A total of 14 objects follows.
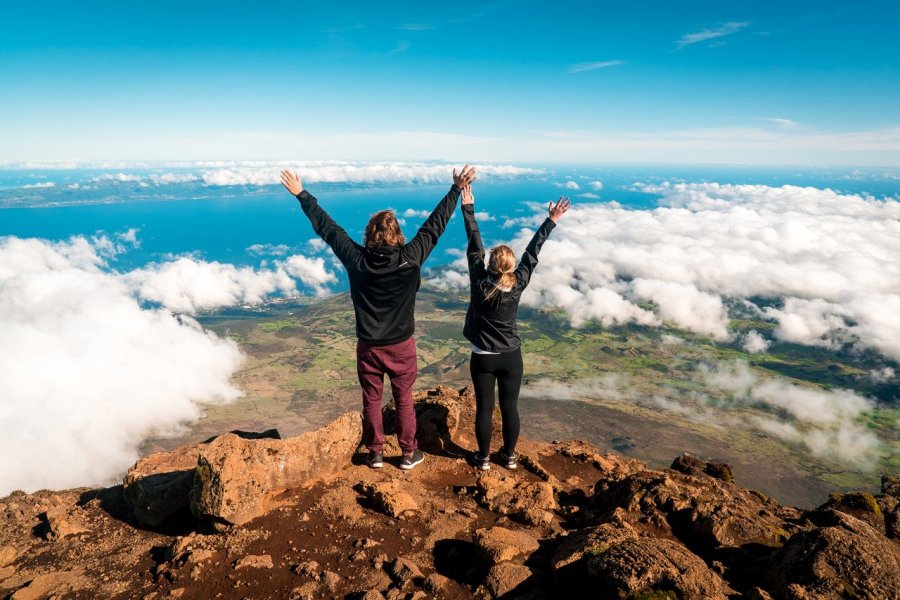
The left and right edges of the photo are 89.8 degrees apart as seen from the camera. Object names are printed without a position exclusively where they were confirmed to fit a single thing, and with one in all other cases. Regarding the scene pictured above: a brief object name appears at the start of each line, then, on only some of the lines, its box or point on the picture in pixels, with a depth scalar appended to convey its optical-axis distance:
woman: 8.17
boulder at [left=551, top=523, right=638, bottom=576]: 5.55
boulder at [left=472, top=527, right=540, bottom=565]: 6.09
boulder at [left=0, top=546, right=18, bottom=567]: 7.19
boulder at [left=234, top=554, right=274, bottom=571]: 6.25
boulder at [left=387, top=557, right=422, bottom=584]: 5.95
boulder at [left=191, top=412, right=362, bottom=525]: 7.21
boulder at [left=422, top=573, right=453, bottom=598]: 5.67
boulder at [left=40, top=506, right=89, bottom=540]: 7.84
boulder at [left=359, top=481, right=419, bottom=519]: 7.74
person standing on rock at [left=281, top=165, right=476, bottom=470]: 7.54
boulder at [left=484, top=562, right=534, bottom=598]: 5.54
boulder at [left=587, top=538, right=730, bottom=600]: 4.79
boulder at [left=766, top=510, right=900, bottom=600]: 5.32
